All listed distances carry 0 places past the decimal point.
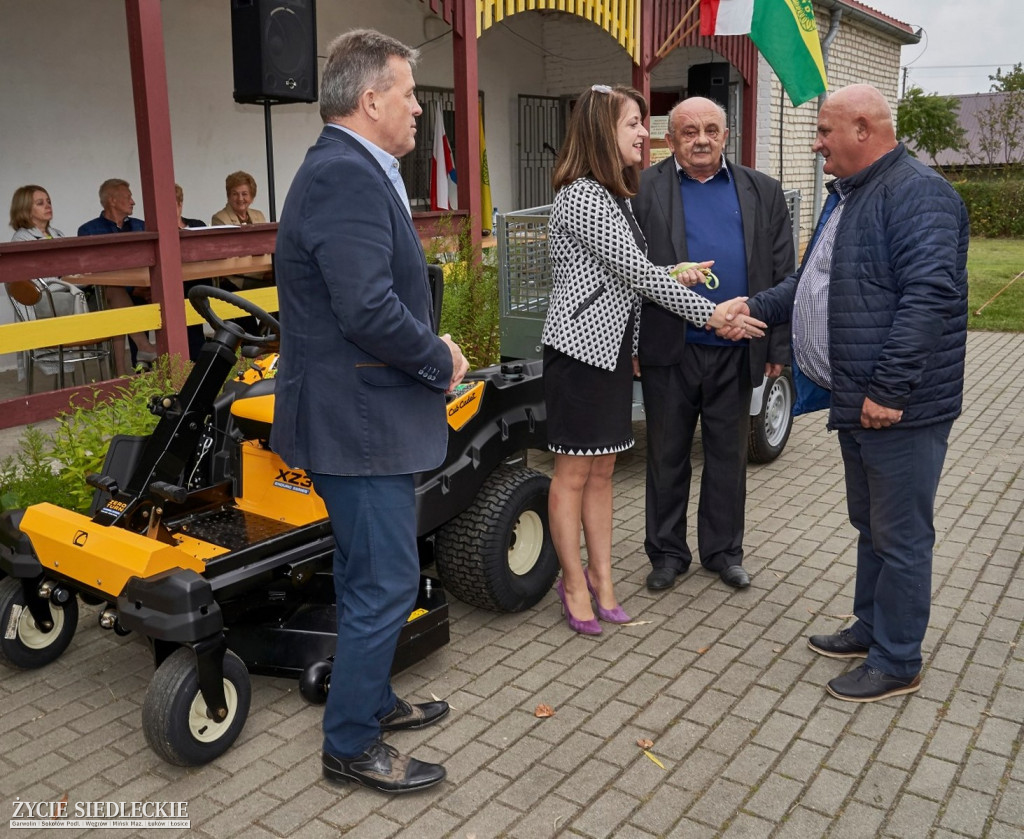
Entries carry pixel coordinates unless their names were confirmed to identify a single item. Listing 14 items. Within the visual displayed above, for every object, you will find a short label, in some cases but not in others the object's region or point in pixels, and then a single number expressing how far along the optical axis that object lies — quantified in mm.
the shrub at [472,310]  6680
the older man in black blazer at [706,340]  4219
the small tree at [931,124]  37688
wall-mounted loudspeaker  13078
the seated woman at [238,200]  9047
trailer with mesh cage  6010
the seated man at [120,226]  7801
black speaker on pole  7410
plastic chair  6836
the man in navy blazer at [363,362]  2596
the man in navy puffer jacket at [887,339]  3180
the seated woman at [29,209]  7496
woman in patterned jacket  3699
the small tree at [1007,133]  33344
